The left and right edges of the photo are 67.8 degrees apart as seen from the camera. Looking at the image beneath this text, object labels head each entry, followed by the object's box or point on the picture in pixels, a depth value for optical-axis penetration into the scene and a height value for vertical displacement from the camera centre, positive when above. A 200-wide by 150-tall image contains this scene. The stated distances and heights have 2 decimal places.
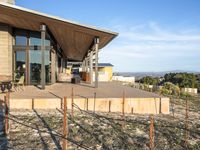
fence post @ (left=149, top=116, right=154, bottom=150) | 2.57 -1.10
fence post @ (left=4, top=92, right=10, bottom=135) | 3.22 -1.12
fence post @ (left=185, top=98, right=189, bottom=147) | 3.49 -1.59
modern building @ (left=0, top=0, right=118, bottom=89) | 6.51 +1.76
